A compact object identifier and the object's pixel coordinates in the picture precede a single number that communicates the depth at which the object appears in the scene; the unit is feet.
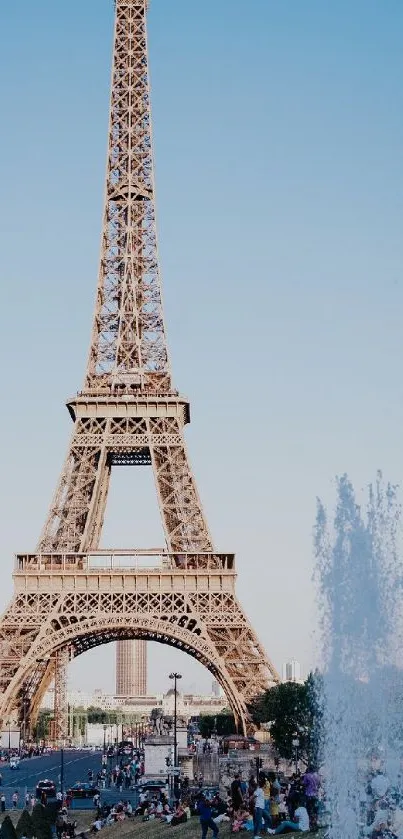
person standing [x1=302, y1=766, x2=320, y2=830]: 97.45
